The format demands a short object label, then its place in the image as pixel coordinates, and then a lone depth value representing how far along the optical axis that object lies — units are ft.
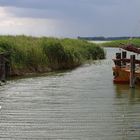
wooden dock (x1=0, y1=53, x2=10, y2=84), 110.11
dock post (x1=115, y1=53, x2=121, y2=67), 115.24
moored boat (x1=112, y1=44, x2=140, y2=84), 108.68
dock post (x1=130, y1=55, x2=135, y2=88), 104.32
